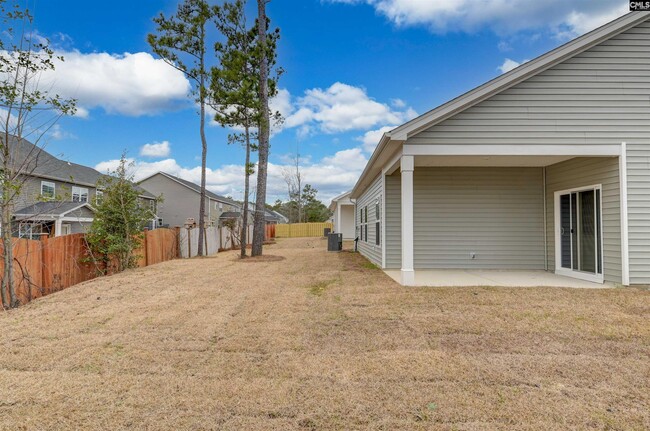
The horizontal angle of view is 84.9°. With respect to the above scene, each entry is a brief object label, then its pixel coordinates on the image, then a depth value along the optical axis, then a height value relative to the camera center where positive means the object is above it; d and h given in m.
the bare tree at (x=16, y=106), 5.57 +1.91
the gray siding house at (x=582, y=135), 6.88 +1.69
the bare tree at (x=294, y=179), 41.31 +5.05
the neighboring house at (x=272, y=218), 38.05 +0.46
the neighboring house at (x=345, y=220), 27.97 +0.02
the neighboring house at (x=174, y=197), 32.69 +2.23
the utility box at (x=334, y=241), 17.17 -1.01
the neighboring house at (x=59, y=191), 17.12 +1.78
